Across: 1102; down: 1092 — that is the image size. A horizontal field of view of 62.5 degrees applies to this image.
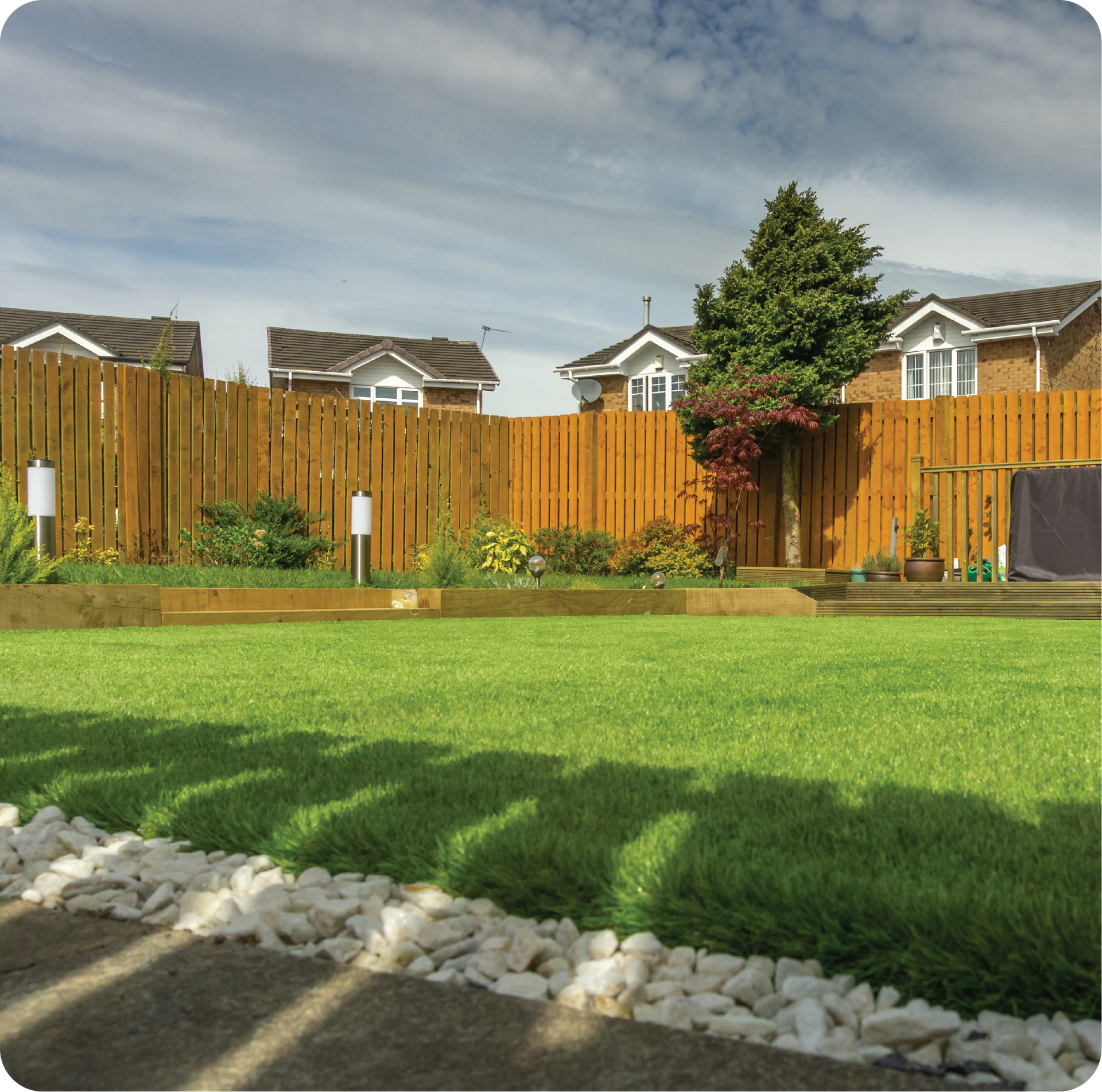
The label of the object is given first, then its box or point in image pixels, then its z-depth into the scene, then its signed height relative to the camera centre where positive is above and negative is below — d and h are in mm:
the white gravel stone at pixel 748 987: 1339 -673
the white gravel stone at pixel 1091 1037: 1181 -669
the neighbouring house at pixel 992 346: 21781 +4680
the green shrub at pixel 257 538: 10570 -4
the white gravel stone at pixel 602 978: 1360 -676
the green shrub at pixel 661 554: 13242 -265
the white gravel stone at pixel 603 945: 1479 -672
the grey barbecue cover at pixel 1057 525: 10477 +98
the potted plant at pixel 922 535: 11820 -13
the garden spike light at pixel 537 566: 9516 -306
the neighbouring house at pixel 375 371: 27047 +5035
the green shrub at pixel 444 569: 9422 -337
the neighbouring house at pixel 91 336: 24109 +5581
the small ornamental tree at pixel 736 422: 13102 +1659
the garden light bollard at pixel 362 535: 9367 +30
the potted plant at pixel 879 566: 10779 -398
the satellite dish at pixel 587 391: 25672 +4139
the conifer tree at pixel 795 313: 13711 +3441
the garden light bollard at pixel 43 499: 7457 +335
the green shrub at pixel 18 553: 6527 -94
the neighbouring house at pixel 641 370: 25547 +4832
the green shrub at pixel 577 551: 13609 -226
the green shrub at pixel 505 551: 11977 -189
